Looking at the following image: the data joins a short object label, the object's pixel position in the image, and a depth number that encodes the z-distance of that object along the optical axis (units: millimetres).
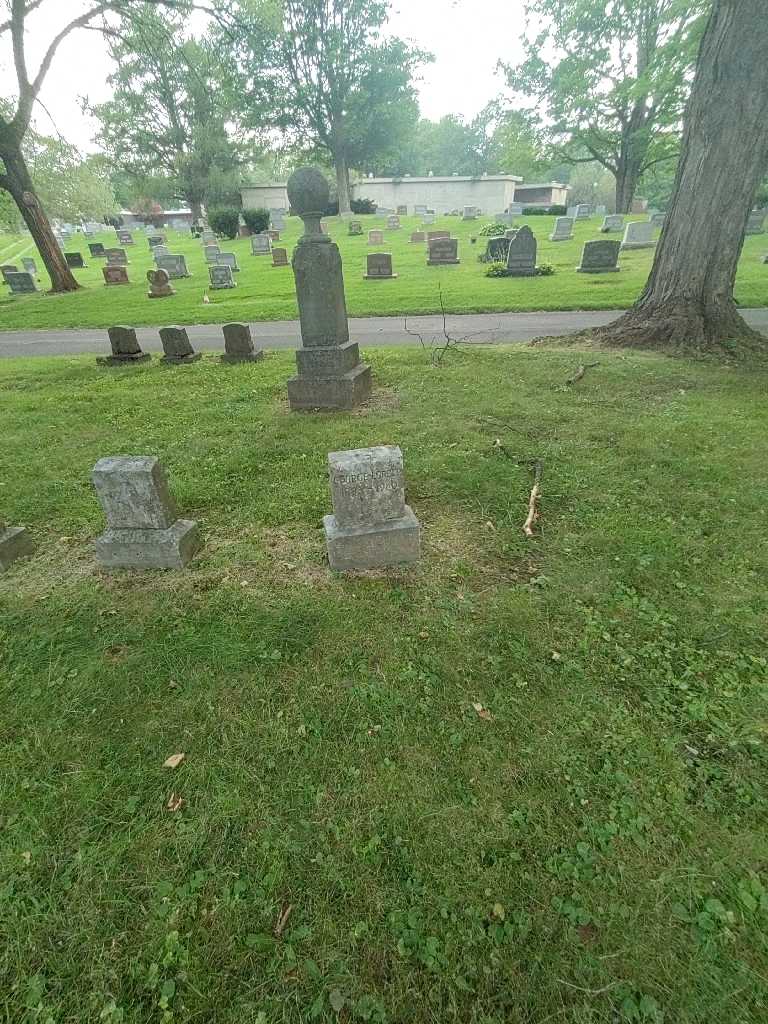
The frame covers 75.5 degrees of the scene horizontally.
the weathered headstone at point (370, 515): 3400
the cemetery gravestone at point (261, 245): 28328
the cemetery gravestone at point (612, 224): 28656
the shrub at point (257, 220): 36031
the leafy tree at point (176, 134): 44062
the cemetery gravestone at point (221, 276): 18641
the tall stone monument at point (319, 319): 6141
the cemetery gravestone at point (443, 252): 20306
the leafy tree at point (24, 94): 15523
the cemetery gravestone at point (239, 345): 9266
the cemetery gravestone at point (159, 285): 17750
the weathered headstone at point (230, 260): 22900
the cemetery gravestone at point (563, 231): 27266
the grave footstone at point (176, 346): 9477
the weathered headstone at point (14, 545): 3852
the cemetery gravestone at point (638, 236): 21656
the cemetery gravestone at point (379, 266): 18453
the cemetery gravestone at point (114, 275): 21656
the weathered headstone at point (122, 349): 9719
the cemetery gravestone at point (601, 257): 16516
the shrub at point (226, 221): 36500
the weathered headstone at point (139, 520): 3496
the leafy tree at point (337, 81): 41125
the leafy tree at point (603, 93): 30375
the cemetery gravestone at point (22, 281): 21062
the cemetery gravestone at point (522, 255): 16536
